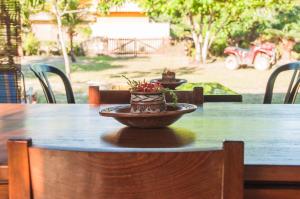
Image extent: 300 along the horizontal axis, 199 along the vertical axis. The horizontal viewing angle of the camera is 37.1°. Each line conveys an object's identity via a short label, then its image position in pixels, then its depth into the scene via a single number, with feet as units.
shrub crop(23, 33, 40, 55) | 38.24
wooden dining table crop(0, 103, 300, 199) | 2.78
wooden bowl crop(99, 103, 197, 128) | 4.12
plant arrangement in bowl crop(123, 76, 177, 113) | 4.25
